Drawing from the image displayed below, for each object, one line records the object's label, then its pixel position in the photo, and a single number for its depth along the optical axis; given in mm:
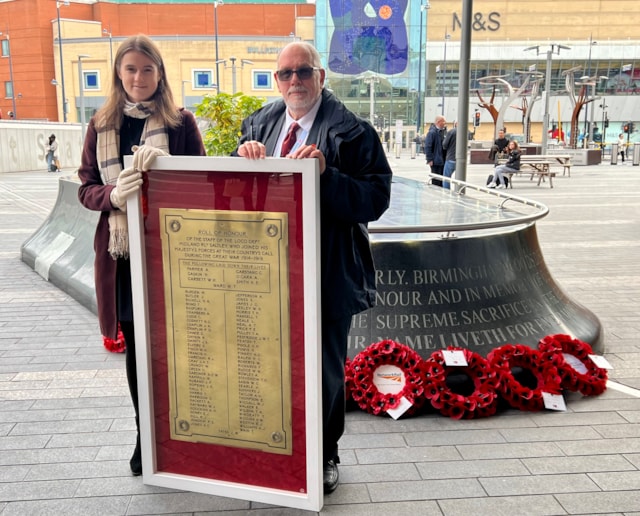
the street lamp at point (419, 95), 60125
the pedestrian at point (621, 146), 35550
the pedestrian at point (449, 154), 14836
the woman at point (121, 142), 2979
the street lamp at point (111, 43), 63988
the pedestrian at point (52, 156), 29973
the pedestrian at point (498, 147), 24688
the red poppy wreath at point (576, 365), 4254
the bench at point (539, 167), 21355
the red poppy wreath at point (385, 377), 3984
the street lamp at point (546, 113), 34250
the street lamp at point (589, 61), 64794
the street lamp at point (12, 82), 70806
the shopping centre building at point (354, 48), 63688
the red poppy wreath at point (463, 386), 3949
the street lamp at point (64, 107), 64250
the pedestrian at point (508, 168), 20359
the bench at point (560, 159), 24138
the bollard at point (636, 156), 33438
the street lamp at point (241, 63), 57566
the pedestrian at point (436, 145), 15109
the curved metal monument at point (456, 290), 4480
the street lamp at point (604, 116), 57450
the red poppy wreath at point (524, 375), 4070
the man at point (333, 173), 2719
